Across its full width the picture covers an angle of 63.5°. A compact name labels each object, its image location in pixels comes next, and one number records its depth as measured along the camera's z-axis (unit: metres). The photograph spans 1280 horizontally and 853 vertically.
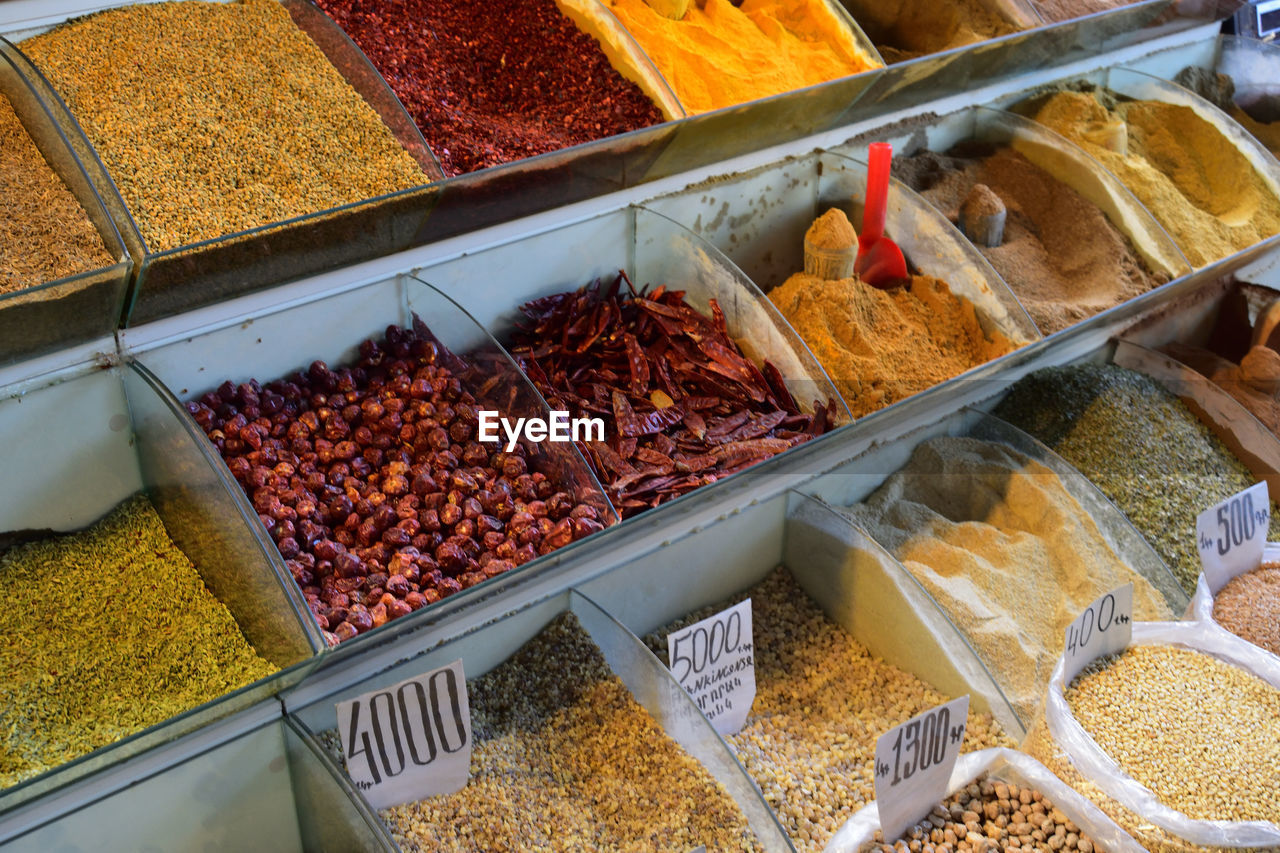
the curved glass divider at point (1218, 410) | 2.06
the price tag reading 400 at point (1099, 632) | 1.53
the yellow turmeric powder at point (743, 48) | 1.88
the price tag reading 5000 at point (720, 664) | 1.37
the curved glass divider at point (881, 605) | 1.53
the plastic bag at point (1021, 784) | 1.34
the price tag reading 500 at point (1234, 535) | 1.73
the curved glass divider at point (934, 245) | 1.96
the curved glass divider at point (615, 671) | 1.29
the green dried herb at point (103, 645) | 1.12
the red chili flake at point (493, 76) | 1.66
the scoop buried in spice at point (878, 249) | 2.10
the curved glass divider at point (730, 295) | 1.79
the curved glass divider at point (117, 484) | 1.24
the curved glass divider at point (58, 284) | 1.25
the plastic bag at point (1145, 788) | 1.32
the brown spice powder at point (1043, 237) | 2.12
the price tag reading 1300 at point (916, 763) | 1.29
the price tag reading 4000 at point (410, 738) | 1.18
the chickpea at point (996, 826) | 1.37
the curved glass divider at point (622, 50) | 1.80
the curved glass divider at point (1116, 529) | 1.76
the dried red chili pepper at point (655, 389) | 1.60
